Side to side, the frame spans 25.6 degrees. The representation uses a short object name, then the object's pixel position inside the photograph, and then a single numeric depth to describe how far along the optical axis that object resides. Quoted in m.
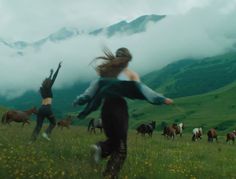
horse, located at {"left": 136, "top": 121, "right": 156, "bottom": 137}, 41.49
